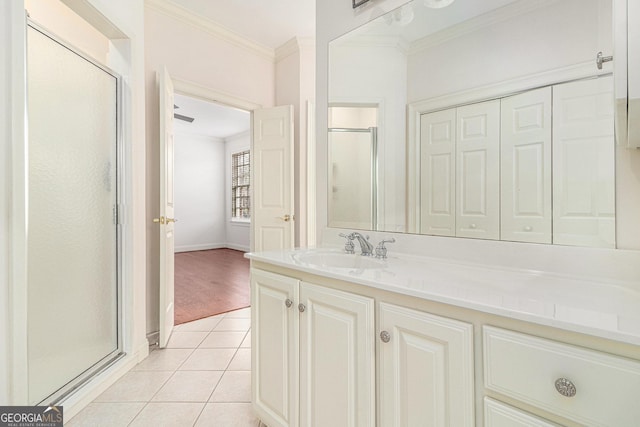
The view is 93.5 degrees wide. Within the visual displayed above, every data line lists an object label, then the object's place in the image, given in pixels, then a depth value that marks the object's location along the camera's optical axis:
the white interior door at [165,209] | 2.29
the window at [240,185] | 7.22
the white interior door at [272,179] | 3.25
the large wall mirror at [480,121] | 1.01
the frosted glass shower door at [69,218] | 1.48
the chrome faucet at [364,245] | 1.49
